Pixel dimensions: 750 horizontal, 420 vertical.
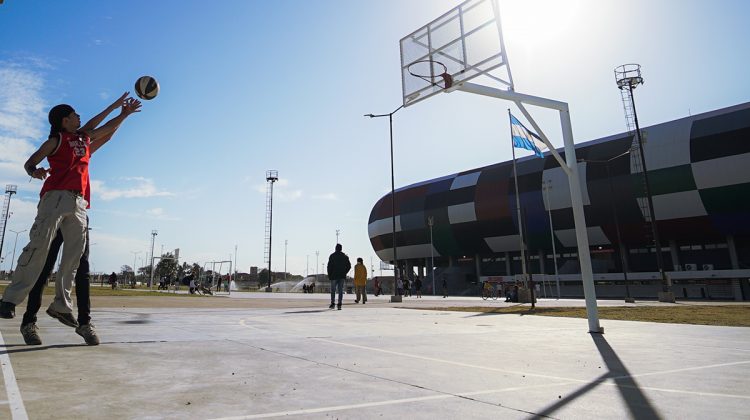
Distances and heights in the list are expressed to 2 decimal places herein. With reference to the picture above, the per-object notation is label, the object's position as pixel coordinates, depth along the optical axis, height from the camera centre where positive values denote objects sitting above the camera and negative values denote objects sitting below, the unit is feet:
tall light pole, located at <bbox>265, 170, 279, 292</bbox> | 172.37 +30.27
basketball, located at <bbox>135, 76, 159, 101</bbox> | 19.07 +9.16
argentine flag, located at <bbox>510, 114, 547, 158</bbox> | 31.92 +11.16
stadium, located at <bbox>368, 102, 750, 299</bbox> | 125.39 +22.31
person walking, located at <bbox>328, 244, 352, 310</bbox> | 43.30 +1.72
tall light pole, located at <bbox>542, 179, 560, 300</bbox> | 147.74 +29.96
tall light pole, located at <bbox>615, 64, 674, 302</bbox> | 83.71 +33.71
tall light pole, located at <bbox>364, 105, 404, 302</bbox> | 87.01 +34.18
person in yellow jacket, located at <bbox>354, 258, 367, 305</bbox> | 55.92 +1.19
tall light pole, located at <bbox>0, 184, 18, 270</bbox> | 250.33 +63.32
